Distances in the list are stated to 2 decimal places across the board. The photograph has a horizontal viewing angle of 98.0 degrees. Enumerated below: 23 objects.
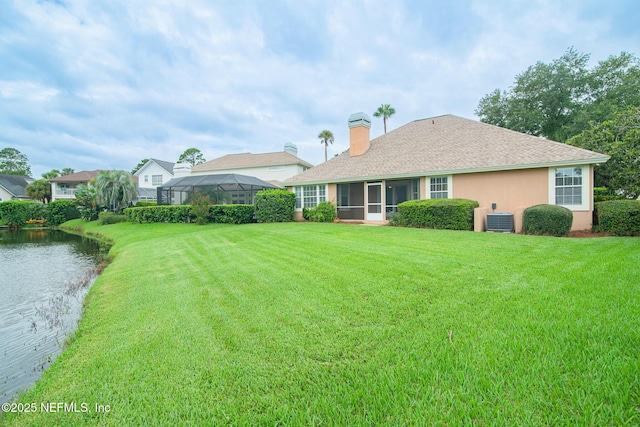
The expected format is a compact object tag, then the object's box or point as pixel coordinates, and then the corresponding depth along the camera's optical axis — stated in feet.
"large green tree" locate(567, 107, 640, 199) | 34.73
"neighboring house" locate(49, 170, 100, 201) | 116.47
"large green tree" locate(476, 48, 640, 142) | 64.44
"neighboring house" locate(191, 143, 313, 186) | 95.04
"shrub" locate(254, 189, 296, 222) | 53.11
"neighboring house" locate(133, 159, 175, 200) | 111.65
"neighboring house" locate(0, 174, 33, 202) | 119.03
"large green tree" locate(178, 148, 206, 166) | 171.22
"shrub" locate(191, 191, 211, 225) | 56.44
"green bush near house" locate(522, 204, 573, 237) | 29.78
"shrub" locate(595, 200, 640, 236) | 27.61
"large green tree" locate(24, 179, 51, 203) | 112.98
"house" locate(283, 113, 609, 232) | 34.30
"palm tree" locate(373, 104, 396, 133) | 108.78
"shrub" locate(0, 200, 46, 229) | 85.92
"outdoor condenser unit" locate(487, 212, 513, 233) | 33.78
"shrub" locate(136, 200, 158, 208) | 82.89
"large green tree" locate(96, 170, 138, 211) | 74.18
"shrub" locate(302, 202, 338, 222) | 50.55
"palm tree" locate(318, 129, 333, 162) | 132.16
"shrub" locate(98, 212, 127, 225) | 70.28
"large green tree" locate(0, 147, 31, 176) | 167.32
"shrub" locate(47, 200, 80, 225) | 89.72
